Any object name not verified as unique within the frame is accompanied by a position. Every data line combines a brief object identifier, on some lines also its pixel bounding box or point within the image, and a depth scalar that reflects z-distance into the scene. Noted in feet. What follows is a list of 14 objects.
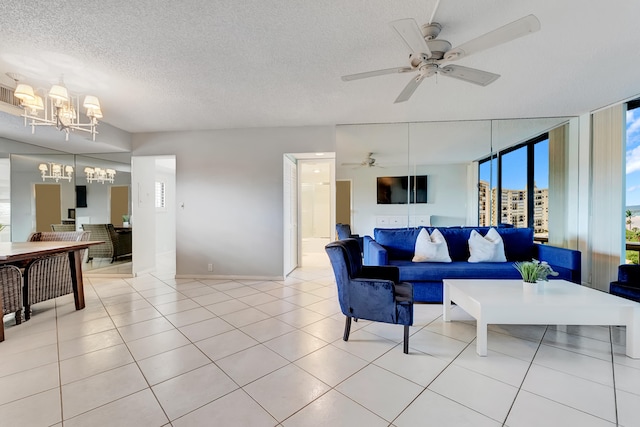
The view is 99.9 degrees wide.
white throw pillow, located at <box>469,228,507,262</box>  11.55
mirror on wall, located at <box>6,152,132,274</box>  14.43
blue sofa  10.42
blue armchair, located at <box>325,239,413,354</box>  7.06
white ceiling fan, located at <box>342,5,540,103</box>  5.09
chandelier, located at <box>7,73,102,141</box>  7.85
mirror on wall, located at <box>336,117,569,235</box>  14.06
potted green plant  7.74
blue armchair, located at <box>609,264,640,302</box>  7.97
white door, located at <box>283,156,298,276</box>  14.88
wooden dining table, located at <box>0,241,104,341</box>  8.51
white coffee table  6.67
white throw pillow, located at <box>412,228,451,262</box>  11.59
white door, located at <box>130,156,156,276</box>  15.42
